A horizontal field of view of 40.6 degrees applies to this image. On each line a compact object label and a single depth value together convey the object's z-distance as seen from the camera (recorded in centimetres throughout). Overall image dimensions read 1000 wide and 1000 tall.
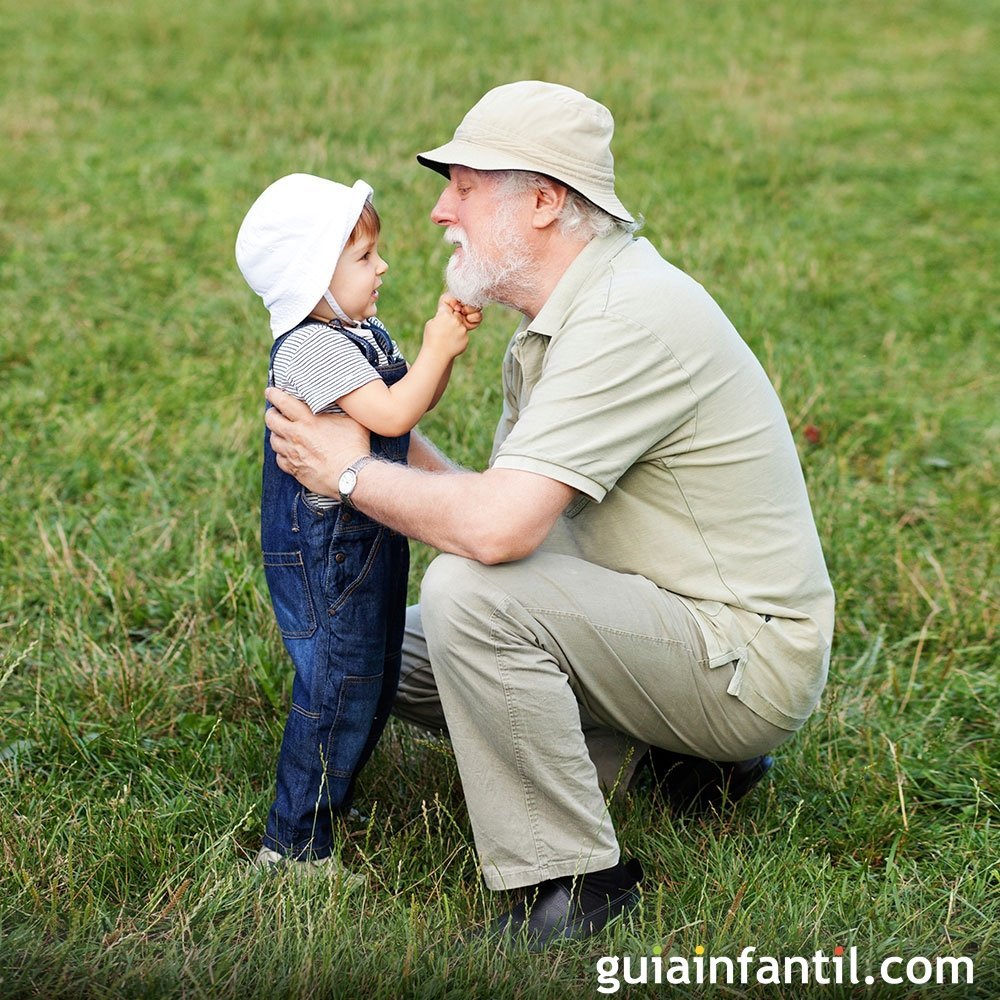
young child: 326
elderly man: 317
